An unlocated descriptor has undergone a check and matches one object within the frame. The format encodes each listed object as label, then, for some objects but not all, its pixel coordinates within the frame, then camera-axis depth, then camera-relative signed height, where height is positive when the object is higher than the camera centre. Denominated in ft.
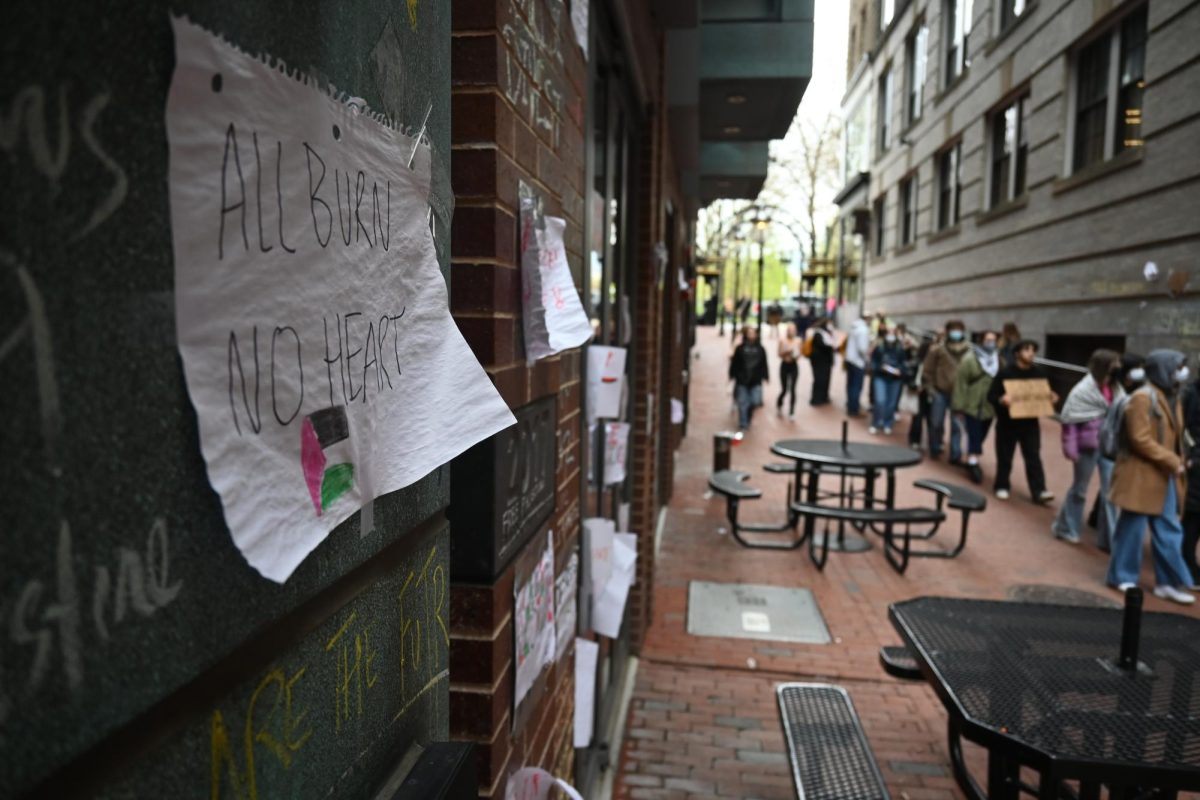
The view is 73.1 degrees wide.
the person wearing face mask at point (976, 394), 34.73 -2.93
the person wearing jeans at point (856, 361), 51.19 -2.31
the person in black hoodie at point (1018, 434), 31.22 -4.17
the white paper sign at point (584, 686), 9.29 -4.29
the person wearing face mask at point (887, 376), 45.75 -2.92
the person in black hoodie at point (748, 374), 47.34 -2.99
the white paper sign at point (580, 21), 7.57 +2.86
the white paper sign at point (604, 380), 9.81 -0.73
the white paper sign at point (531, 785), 5.91 -3.53
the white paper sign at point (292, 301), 1.96 +0.04
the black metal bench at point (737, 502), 24.94 -5.89
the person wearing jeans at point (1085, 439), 25.20 -3.55
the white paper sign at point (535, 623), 6.02 -2.43
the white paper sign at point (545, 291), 5.78 +0.21
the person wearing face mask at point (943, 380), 37.73 -2.62
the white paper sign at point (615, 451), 11.37 -1.88
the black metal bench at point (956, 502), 24.21 -5.30
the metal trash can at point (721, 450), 32.42 -5.10
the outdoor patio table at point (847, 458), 24.21 -4.07
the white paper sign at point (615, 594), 10.57 -3.68
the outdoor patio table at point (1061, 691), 7.51 -3.92
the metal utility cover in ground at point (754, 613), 19.07 -7.27
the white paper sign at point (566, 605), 7.74 -2.83
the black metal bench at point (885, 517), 22.44 -5.34
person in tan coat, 20.30 -3.63
